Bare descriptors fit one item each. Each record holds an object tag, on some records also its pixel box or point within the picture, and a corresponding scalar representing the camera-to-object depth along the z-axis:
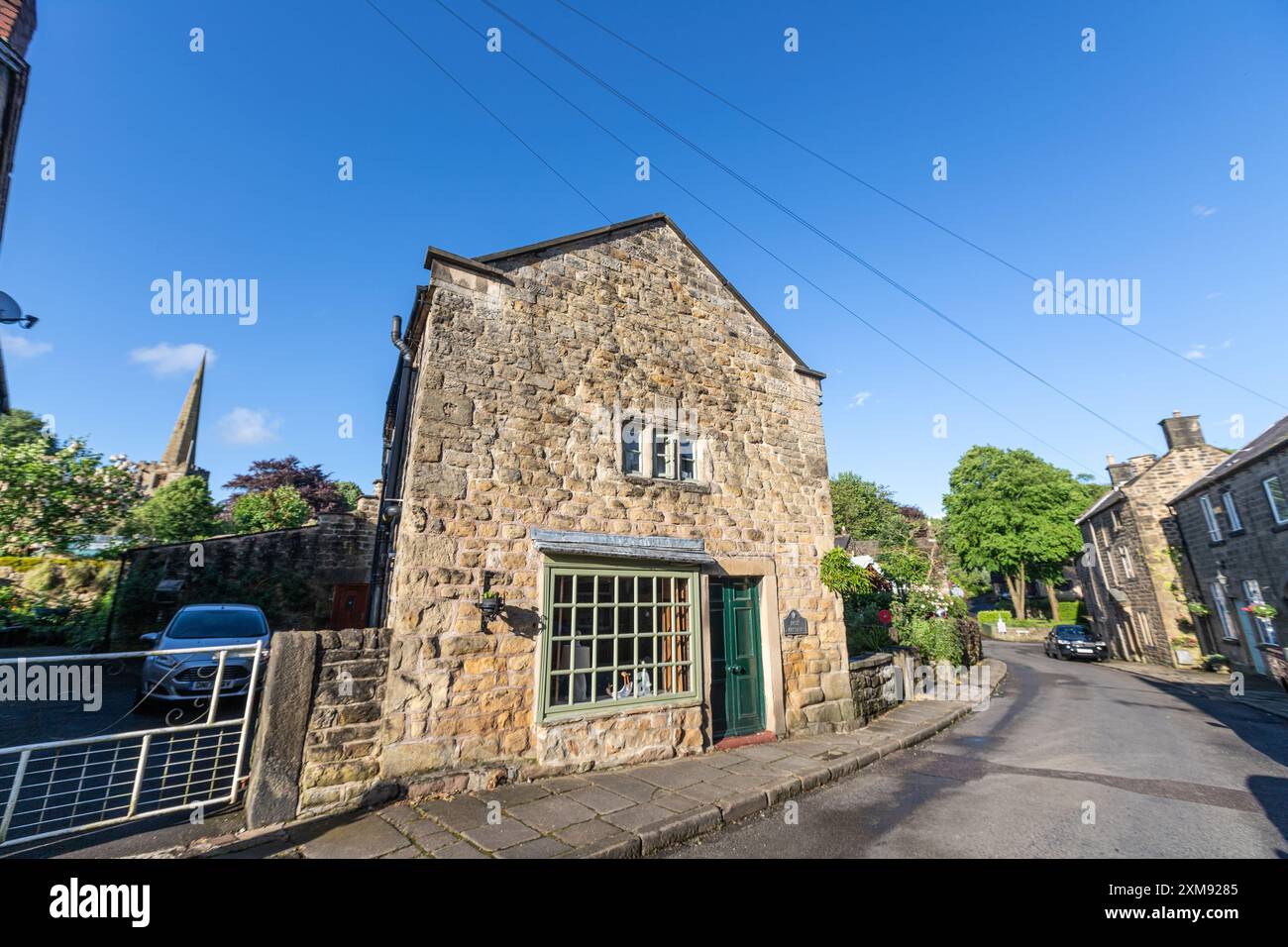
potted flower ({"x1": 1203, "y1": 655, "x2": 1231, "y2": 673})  17.39
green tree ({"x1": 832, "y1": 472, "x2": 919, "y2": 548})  38.34
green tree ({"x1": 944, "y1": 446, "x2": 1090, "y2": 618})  33.97
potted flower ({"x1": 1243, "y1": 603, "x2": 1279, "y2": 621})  13.75
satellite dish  8.86
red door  12.98
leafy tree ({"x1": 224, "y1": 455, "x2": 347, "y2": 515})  30.56
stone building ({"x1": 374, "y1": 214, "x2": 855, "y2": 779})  5.68
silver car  7.50
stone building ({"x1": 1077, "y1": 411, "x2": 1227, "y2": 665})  19.95
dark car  22.33
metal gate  3.97
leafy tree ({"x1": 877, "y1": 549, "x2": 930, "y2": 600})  13.42
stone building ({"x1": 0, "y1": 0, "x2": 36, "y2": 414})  9.00
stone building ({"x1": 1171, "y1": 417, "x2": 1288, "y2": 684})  14.60
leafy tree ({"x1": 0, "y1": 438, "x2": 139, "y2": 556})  13.03
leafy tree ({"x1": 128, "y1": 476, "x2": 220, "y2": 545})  23.33
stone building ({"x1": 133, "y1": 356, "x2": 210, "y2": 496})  38.88
